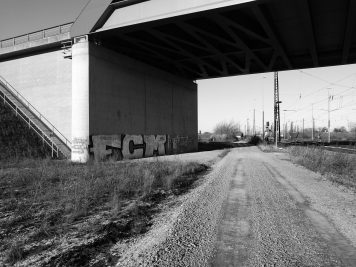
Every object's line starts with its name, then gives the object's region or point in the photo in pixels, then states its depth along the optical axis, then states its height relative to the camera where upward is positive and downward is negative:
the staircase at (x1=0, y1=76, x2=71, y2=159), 21.77 +1.42
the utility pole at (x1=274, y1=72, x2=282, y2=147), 41.76 +4.56
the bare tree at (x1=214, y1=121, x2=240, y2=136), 105.31 +3.24
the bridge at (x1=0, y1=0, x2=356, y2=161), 18.44 +7.33
